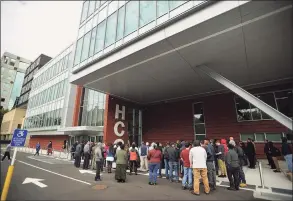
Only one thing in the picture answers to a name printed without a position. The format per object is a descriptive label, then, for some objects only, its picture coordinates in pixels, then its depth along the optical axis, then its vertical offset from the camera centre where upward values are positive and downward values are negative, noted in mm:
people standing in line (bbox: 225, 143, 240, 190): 6746 -773
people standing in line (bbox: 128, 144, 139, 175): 10180 -646
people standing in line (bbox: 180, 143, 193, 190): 7024 -1017
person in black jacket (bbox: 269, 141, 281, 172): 8938 -356
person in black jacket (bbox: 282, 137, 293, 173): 5812 -186
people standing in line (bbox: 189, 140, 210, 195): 6427 -698
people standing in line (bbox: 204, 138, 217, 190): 6891 -928
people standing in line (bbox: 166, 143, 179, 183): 8467 -649
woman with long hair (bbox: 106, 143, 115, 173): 10988 -763
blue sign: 6355 +166
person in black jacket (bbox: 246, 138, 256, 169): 10547 -376
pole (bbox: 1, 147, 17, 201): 5454 -1299
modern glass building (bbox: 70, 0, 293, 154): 8102 +5166
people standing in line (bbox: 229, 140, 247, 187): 7219 -1351
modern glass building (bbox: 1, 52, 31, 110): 47469 +20610
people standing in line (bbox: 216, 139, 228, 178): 8477 -438
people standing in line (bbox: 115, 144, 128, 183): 8388 -982
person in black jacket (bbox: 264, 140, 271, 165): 9912 -122
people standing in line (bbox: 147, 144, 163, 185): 7965 -817
